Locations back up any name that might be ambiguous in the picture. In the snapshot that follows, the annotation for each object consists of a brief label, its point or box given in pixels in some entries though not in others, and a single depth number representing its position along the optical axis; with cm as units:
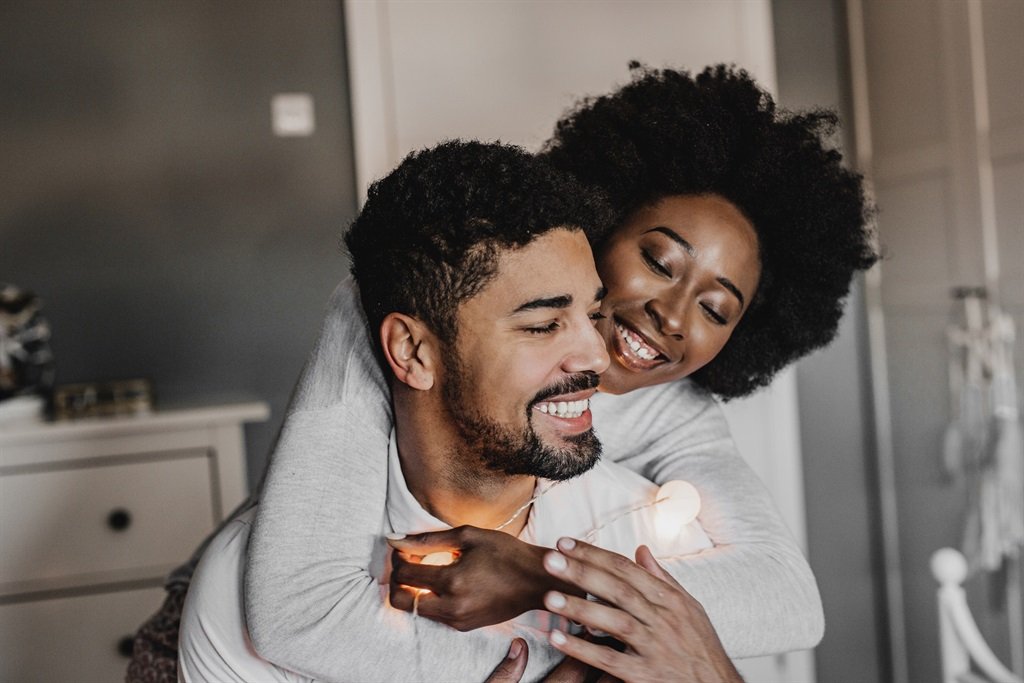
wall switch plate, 277
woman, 117
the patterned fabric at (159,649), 151
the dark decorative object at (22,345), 243
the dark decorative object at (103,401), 241
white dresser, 223
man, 119
